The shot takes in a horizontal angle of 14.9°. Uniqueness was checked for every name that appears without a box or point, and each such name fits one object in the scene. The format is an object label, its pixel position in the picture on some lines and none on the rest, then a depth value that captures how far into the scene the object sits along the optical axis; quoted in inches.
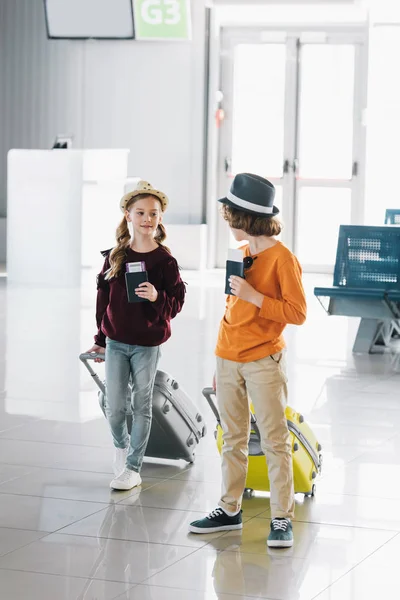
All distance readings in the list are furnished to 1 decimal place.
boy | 213.9
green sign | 964.0
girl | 251.5
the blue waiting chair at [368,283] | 488.0
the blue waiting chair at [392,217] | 668.3
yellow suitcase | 248.3
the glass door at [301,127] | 984.6
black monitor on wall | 973.4
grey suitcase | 273.8
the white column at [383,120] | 979.4
